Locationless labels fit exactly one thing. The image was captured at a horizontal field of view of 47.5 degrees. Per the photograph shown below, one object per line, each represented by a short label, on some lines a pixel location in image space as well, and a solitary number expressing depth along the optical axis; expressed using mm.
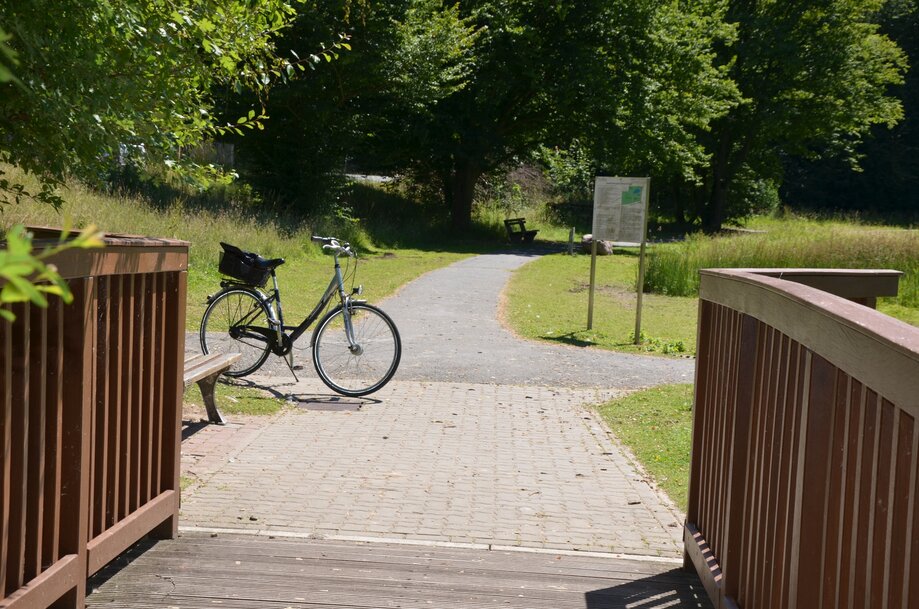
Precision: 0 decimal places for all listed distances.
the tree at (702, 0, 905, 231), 44812
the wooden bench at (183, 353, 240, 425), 7539
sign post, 15047
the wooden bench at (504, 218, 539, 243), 38438
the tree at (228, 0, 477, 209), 28672
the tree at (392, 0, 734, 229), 35156
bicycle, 9305
